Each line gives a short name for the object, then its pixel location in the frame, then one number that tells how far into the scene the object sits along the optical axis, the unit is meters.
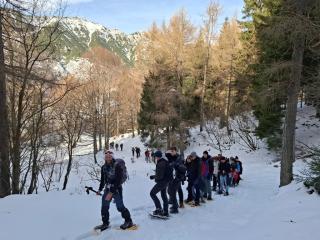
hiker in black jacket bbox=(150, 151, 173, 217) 6.63
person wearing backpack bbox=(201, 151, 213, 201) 8.86
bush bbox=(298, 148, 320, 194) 6.87
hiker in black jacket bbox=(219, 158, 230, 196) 10.43
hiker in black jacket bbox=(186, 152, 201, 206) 8.08
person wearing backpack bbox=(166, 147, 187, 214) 7.24
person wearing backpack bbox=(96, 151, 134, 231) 5.68
